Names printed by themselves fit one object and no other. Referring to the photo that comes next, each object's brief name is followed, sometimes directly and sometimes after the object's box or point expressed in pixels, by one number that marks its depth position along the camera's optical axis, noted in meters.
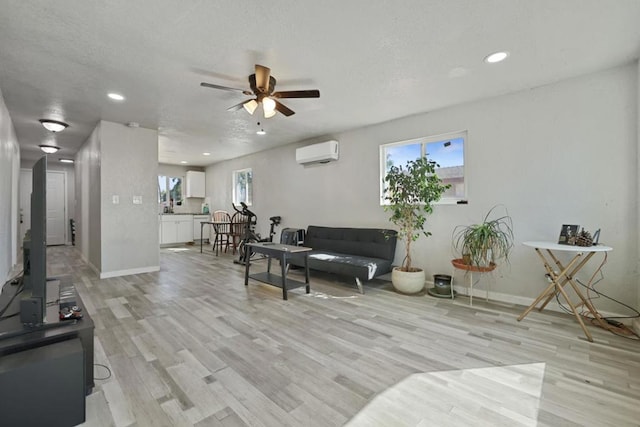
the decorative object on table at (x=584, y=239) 2.45
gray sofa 3.66
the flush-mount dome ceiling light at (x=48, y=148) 5.93
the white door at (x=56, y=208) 7.91
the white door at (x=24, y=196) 7.12
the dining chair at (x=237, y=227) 6.84
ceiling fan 2.61
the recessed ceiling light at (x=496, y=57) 2.43
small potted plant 3.05
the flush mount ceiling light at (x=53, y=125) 4.19
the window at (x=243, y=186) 7.17
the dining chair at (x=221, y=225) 6.88
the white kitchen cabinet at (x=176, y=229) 7.64
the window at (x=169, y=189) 8.48
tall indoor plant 3.50
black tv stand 1.24
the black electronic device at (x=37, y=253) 1.44
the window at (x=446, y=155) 3.70
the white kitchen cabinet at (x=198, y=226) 8.32
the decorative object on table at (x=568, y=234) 2.58
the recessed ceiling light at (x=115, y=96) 3.27
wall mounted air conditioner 4.82
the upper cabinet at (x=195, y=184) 8.57
